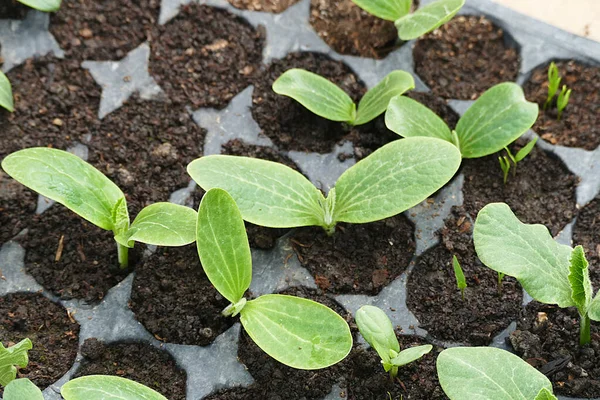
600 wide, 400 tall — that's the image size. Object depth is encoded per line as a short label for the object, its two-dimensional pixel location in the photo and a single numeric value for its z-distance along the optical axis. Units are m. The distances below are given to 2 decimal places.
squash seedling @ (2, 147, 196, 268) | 0.55
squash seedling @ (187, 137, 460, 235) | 0.56
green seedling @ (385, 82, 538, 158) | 0.59
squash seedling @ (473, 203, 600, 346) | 0.55
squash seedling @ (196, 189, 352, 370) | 0.54
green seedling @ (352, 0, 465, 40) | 0.60
